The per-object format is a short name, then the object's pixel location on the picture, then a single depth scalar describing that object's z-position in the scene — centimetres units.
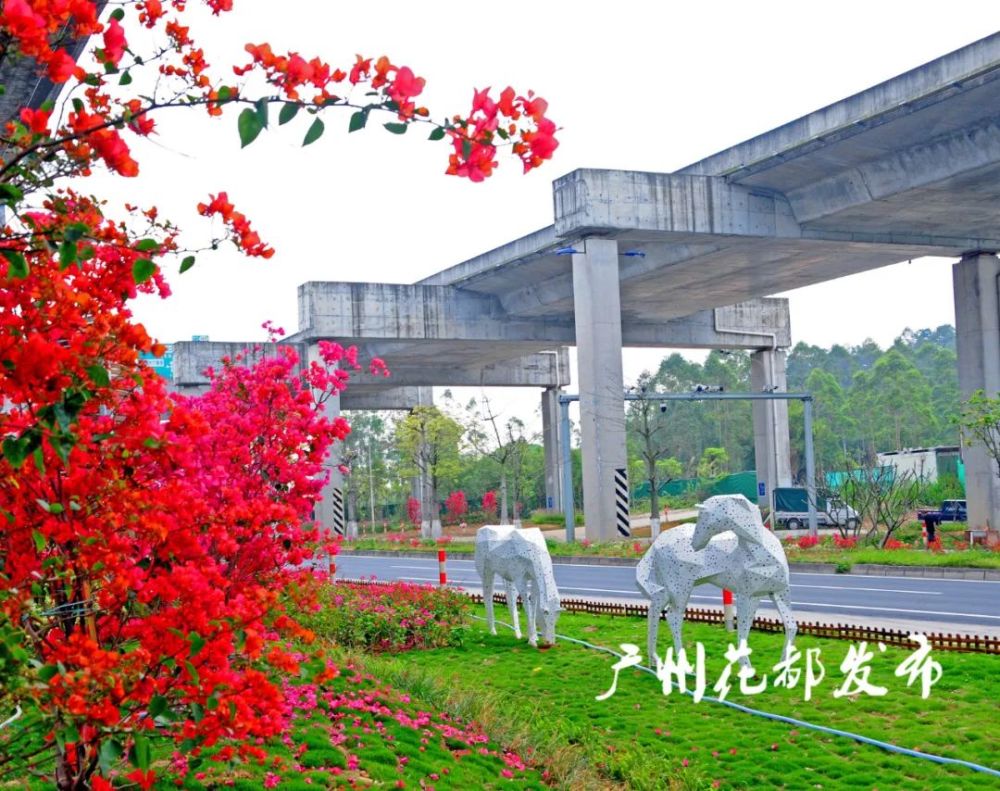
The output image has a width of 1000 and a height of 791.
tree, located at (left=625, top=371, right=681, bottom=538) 3659
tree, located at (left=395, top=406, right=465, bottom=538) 5288
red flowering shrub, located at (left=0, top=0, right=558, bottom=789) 333
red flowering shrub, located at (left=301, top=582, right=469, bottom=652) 1500
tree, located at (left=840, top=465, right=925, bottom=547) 2959
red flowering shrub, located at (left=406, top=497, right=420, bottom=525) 6588
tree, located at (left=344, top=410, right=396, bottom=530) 6862
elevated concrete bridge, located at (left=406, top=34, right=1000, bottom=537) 2494
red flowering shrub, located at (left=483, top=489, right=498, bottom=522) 6400
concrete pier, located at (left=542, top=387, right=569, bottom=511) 5665
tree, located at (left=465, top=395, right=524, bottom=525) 5969
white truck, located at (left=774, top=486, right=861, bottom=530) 4347
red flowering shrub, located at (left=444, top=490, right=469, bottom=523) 6550
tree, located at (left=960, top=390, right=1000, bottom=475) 2822
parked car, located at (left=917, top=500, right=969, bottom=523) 4056
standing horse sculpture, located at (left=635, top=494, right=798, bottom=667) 1130
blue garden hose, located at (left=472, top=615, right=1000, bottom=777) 844
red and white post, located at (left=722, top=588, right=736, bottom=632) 1351
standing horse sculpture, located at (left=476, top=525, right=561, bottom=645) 1419
